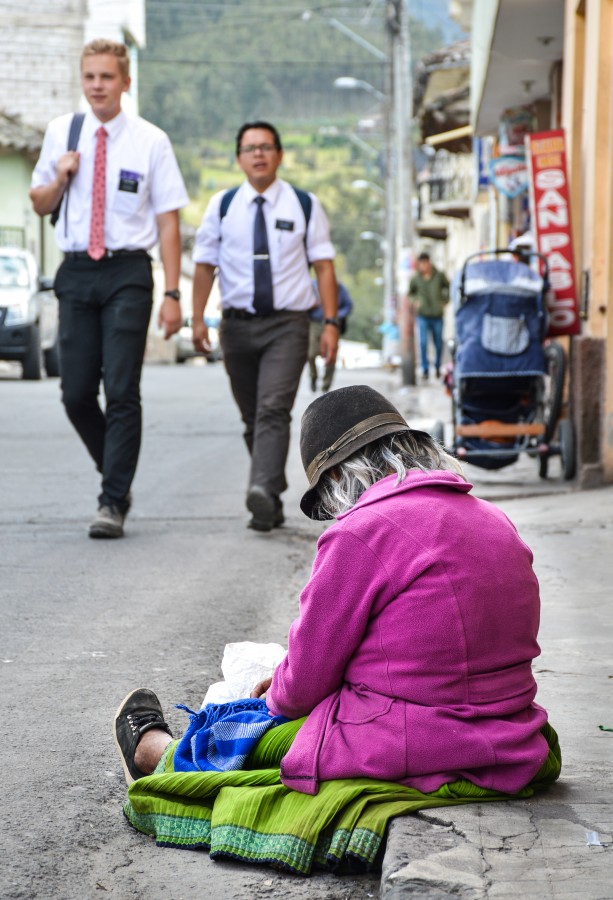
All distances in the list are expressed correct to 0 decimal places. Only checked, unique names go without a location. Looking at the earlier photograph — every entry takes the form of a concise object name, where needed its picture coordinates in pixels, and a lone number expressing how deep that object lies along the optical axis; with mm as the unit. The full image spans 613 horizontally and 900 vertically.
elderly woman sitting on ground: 5404
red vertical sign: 17490
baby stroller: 16843
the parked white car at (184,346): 73810
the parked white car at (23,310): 40268
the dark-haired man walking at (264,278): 13387
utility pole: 50759
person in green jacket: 44809
